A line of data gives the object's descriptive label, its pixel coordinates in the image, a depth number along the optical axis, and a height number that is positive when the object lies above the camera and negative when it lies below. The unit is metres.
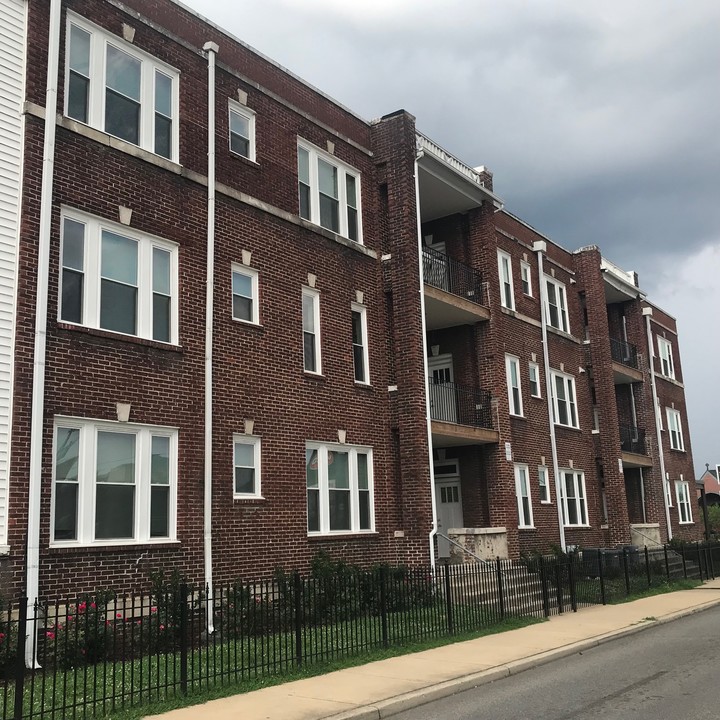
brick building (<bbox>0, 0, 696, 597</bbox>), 12.56 +4.22
